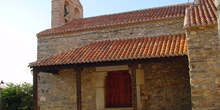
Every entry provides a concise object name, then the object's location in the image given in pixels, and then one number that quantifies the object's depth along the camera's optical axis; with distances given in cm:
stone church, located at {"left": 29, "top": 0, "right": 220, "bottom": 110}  654
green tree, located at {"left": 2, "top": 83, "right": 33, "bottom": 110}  1446
